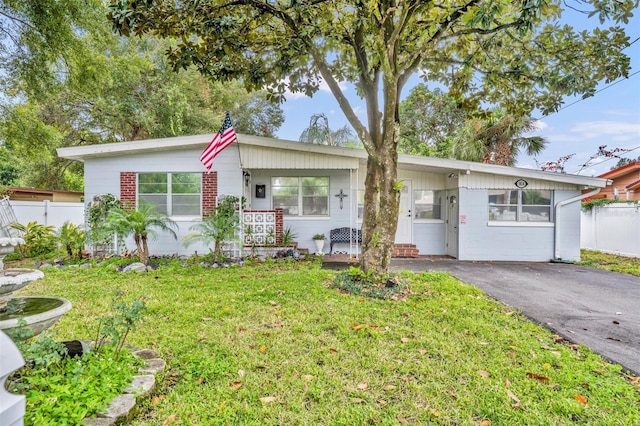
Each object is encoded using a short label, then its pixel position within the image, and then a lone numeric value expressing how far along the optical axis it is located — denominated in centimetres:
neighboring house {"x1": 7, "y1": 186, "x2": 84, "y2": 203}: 1321
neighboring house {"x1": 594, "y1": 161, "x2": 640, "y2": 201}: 1636
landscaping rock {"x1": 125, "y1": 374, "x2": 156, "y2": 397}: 241
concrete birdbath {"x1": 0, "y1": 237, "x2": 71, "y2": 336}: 229
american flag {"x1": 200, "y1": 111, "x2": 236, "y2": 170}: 725
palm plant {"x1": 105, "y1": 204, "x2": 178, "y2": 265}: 725
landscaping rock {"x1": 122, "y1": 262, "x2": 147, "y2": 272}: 727
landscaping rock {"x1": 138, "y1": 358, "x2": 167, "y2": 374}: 274
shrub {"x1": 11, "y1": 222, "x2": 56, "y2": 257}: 942
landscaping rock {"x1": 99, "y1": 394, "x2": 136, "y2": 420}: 213
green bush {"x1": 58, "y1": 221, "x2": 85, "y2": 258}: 824
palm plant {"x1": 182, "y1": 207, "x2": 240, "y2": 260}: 774
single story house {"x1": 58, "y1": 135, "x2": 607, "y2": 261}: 872
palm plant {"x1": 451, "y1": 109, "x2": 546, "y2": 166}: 1291
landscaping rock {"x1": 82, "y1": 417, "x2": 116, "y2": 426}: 203
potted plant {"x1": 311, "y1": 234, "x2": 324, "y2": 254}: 969
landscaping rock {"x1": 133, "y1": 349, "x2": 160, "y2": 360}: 304
